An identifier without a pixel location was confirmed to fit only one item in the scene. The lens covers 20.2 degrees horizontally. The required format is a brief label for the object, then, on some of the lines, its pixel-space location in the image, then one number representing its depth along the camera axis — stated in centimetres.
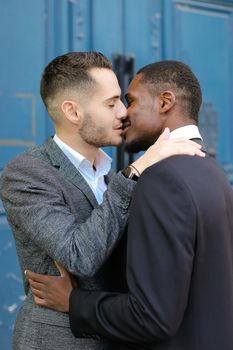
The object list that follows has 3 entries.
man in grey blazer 163
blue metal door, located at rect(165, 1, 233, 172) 363
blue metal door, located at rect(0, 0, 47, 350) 296
